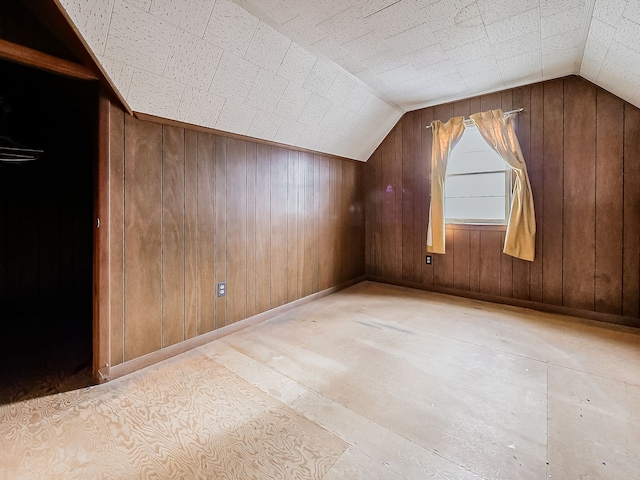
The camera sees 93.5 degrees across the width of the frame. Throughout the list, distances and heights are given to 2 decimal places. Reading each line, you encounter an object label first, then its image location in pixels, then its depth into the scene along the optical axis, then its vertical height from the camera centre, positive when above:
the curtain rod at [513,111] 3.02 +1.28
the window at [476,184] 3.27 +0.61
